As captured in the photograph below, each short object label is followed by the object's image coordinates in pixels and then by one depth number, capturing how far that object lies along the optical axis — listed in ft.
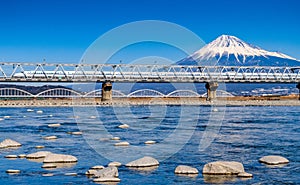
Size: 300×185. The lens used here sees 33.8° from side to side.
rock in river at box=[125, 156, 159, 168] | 72.90
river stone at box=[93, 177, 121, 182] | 61.99
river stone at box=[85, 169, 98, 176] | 66.18
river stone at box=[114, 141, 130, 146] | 98.32
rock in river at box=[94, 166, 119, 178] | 64.28
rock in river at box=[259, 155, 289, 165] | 75.10
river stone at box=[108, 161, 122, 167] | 73.24
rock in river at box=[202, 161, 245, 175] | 66.74
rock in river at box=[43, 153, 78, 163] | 75.61
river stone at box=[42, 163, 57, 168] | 72.23
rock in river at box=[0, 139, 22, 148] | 94.63
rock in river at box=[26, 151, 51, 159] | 80.28
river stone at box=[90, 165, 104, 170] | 70.44
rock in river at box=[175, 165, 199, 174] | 67.36
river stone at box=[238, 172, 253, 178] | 64.85
